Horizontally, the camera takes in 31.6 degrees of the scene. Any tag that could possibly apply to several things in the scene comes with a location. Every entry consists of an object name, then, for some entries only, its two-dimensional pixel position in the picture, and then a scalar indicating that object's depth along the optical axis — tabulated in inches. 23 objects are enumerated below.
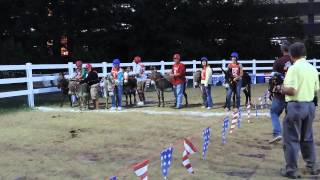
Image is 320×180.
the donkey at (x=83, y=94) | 674.2
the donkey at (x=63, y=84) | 721.0
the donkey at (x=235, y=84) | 642.2
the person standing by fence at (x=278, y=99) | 401.7
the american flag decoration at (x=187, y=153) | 296.1
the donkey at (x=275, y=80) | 382.7
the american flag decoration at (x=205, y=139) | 351.3
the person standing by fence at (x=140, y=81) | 735.1
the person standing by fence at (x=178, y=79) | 687.7
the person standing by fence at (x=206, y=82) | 681.6
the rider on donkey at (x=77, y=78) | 684.1
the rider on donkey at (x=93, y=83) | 673.6
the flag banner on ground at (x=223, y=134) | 406.3
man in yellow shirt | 301.0
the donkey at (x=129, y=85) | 706.2
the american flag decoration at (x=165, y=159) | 265.0
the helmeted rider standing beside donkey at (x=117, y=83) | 687.1
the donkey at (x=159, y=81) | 709.3
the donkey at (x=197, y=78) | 747.4
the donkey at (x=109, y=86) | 680.4
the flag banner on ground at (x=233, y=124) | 460.6
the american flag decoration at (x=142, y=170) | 223.5
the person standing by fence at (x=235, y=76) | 637.9
